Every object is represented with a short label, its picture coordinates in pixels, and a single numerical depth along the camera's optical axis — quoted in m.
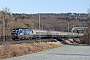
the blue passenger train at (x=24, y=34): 63.52
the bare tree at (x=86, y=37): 82.25
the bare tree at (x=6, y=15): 87.40
